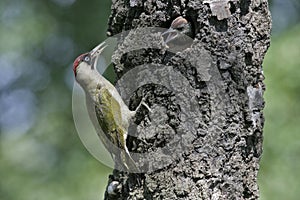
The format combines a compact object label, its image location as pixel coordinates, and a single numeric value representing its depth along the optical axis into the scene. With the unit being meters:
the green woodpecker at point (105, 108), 6.89
